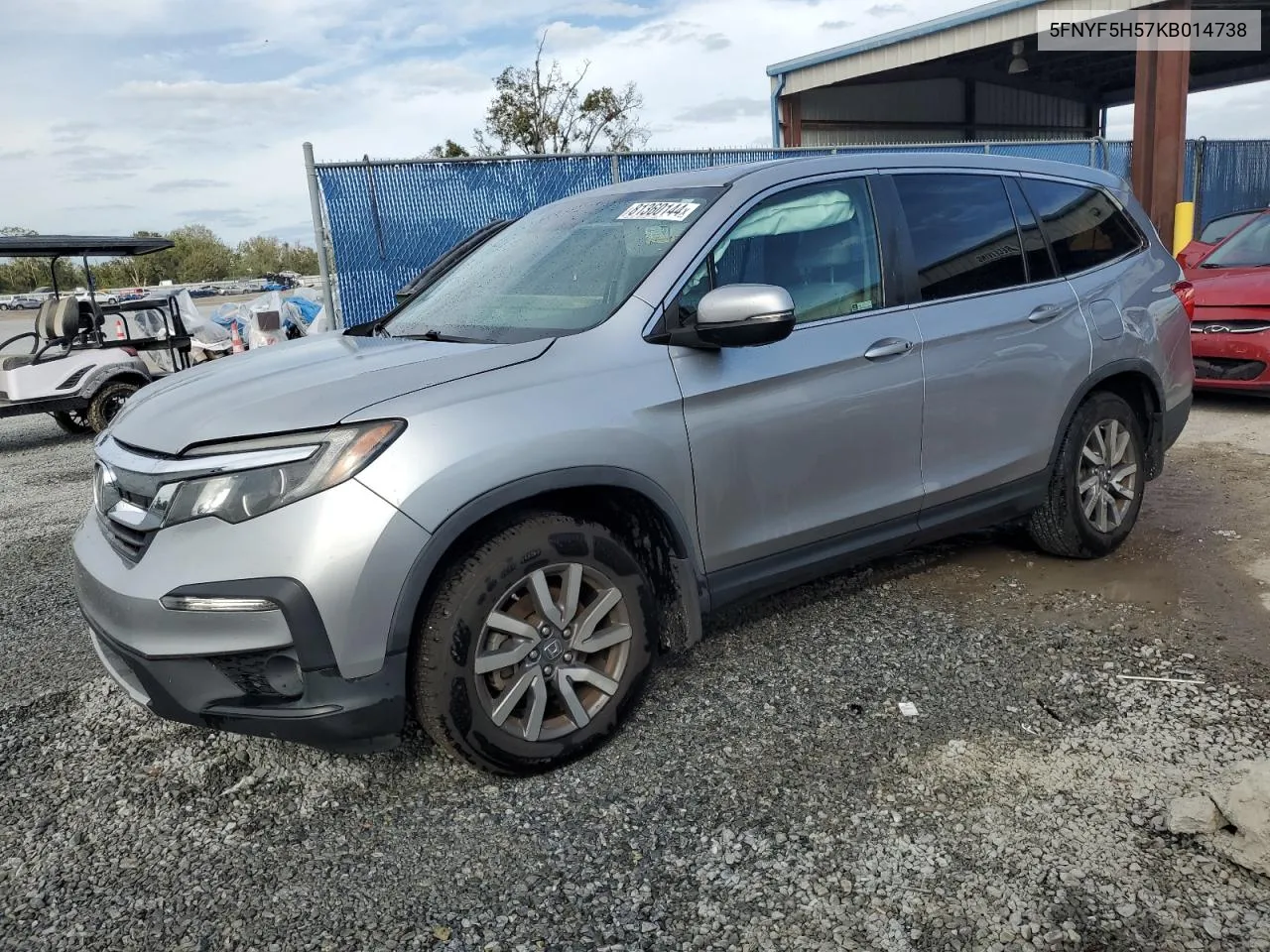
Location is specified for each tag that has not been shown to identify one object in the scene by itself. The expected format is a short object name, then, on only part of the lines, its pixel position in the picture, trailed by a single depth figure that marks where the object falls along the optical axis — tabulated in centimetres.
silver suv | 243
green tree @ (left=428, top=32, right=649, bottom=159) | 3120
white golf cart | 885
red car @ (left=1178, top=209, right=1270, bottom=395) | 730
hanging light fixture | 2127
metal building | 1570
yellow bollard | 1520
